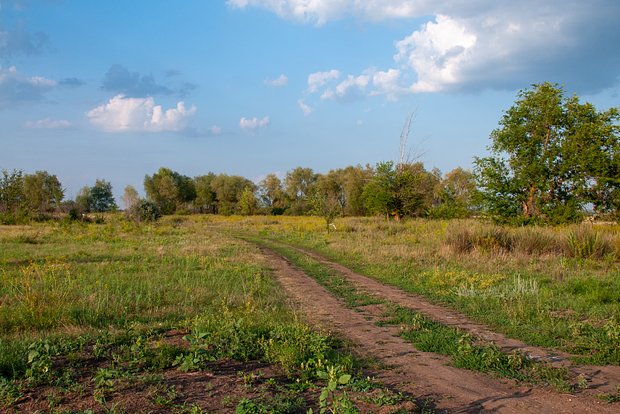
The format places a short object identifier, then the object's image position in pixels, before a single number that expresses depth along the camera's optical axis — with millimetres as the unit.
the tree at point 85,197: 64412
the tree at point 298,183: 83250
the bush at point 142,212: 39938
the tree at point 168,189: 80000
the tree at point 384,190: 35438
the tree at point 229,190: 79688
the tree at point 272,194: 80462
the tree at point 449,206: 34250
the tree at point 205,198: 83862
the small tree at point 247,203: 71812
